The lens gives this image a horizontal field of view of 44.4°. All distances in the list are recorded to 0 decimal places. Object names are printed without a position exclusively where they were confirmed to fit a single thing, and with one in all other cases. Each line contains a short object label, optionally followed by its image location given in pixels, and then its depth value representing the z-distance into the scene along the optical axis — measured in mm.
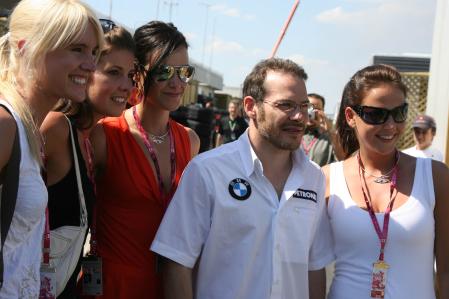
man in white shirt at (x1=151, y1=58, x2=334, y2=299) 2562
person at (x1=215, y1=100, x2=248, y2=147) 13844
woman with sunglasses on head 2488
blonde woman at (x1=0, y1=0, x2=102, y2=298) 1968
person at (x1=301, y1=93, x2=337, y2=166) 7688
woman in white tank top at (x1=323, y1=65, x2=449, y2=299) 2672
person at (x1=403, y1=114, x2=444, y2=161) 7195
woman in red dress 2840
